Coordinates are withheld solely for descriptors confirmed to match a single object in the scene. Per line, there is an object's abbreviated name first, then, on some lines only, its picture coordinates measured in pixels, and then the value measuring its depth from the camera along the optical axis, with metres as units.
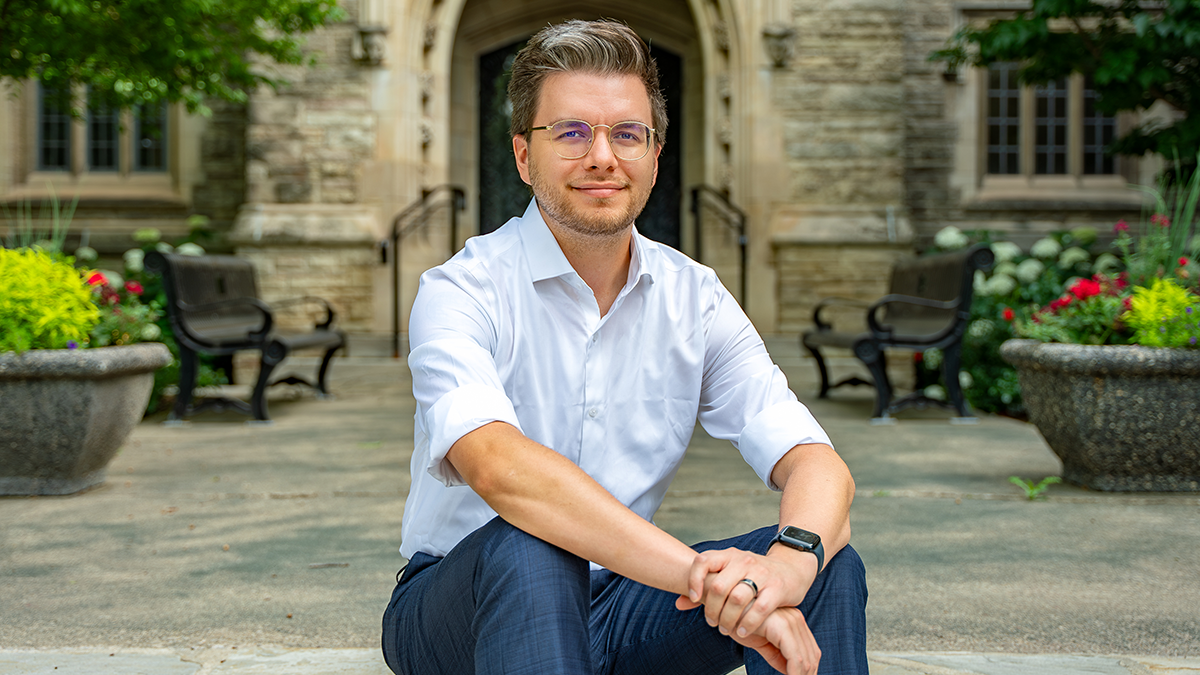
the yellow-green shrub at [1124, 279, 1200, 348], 3.68
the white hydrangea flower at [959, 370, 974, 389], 7.55
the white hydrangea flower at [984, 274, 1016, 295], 7.68
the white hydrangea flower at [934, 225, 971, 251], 8.40
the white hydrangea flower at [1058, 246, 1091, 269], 8.10
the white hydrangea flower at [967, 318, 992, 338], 7.55
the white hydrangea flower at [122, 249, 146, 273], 7.93
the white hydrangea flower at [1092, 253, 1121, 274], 7.90
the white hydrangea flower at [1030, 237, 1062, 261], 8.21
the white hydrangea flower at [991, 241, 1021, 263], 7.86
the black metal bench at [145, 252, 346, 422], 6.03
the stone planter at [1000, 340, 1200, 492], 3.67
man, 1.34
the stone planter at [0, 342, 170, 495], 3.64
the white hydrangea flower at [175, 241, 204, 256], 7.76
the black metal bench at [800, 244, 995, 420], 6.20
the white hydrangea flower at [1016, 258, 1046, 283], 7.76
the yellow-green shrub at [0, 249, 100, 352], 3.66
